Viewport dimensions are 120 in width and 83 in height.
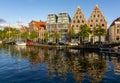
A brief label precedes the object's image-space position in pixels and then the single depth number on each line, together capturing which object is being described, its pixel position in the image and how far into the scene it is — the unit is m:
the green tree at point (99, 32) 39.41
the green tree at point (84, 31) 40.76
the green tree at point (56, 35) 48.02
